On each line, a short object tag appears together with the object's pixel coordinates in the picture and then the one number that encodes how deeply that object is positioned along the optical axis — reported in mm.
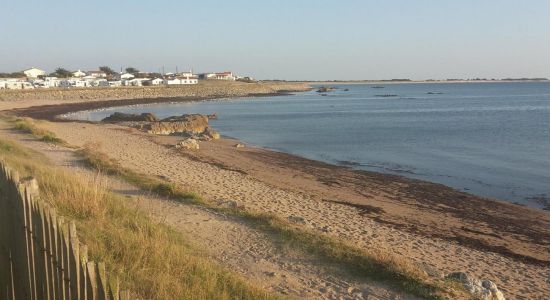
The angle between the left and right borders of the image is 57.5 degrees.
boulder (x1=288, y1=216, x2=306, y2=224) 11275
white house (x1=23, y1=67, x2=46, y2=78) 145988
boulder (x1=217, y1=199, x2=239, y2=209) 11771
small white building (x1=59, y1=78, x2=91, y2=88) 117188
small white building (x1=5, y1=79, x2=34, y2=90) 102256
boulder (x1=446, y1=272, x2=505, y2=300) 7219
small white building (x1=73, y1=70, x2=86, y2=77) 155250
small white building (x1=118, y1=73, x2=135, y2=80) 145125
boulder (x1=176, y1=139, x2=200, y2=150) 27297
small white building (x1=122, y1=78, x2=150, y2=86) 130975
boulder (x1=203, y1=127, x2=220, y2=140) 34703
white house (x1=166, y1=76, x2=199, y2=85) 143600
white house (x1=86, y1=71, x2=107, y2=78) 159975
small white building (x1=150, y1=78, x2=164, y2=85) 138212
